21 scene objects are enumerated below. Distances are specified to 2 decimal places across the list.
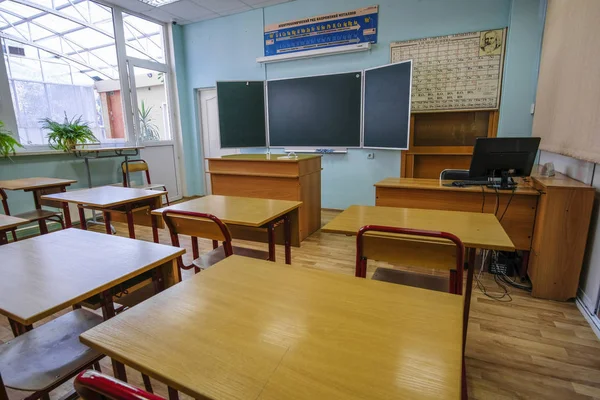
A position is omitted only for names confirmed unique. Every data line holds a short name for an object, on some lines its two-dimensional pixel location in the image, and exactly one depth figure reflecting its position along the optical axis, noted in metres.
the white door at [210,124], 6.01
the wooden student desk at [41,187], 3.07
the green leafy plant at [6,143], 3.43
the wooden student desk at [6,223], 1.93
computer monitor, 2.31
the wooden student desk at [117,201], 2.57
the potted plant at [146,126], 5.46
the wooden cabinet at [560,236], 2.17
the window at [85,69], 3.96
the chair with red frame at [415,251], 1.28
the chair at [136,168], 4.70
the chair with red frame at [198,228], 1.63
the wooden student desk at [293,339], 0.63
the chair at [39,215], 3.08
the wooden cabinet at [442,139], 4.02
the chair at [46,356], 1.04
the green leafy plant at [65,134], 4.05
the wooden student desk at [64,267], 0.98
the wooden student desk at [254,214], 1.96
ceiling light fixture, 4.67
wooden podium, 3.56
